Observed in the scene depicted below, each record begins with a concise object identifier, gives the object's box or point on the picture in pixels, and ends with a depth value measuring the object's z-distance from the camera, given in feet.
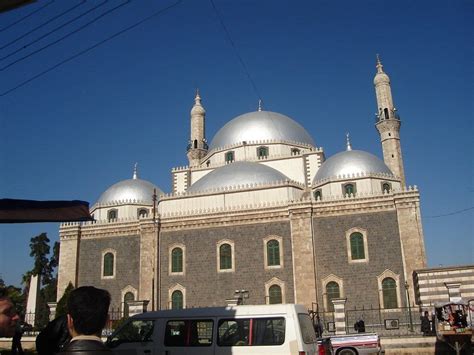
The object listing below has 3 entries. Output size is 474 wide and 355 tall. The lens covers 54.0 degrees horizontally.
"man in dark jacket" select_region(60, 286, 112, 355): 7.53
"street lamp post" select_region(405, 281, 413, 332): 64.82
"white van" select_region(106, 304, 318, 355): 22.67
